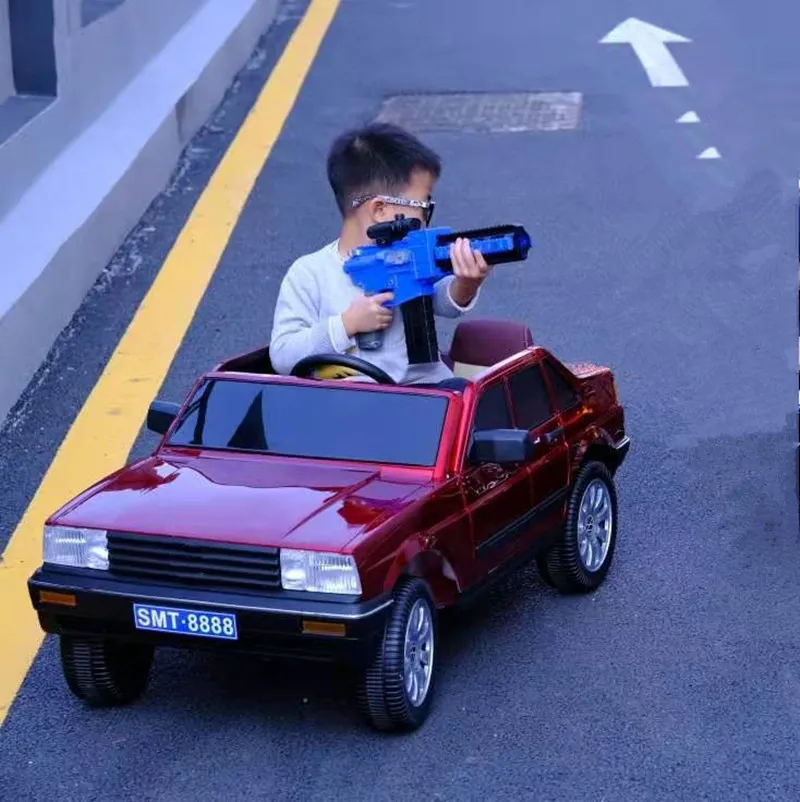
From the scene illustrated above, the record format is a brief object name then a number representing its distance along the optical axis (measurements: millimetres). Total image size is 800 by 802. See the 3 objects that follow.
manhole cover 14234
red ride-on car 5719
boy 6984
